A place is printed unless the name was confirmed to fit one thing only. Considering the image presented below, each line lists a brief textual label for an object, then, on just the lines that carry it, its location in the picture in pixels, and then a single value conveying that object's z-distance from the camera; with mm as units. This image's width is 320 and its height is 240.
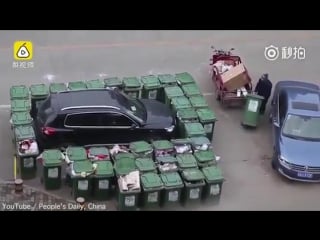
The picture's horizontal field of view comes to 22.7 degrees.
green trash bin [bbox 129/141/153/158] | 18922
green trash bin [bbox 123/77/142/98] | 21234
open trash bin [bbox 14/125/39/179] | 18656
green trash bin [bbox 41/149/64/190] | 18328
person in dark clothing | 21625
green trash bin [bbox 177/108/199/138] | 20094
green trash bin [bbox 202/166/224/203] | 18359
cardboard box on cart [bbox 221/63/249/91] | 22016
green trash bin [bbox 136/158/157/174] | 18322
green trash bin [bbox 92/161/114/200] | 18125
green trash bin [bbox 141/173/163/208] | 17891
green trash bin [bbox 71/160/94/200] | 18062
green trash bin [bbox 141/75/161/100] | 21312
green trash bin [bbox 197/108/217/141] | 20266
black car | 19156
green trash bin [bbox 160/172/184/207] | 18047
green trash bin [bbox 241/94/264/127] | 21172
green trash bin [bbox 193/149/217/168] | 18844
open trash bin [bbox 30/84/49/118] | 20469
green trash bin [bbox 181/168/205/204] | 18203
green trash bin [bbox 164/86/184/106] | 21031
